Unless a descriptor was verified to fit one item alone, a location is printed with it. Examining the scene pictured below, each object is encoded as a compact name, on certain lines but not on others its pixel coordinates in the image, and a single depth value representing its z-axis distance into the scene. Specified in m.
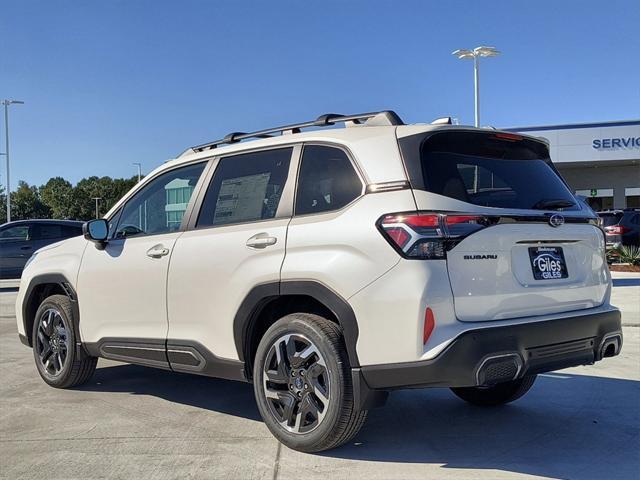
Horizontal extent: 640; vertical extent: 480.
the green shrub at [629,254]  18.16
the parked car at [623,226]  20.50
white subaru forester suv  3.44
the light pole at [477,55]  22.00
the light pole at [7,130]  48.56
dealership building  35.00
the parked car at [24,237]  16.16
